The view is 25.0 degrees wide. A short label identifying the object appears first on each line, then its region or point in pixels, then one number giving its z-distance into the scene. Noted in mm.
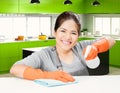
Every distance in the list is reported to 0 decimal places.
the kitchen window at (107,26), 8578
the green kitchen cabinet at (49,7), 7616
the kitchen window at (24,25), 7695
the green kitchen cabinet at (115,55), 7688
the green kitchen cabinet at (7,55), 6996
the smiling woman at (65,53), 2229
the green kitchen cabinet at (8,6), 7164
